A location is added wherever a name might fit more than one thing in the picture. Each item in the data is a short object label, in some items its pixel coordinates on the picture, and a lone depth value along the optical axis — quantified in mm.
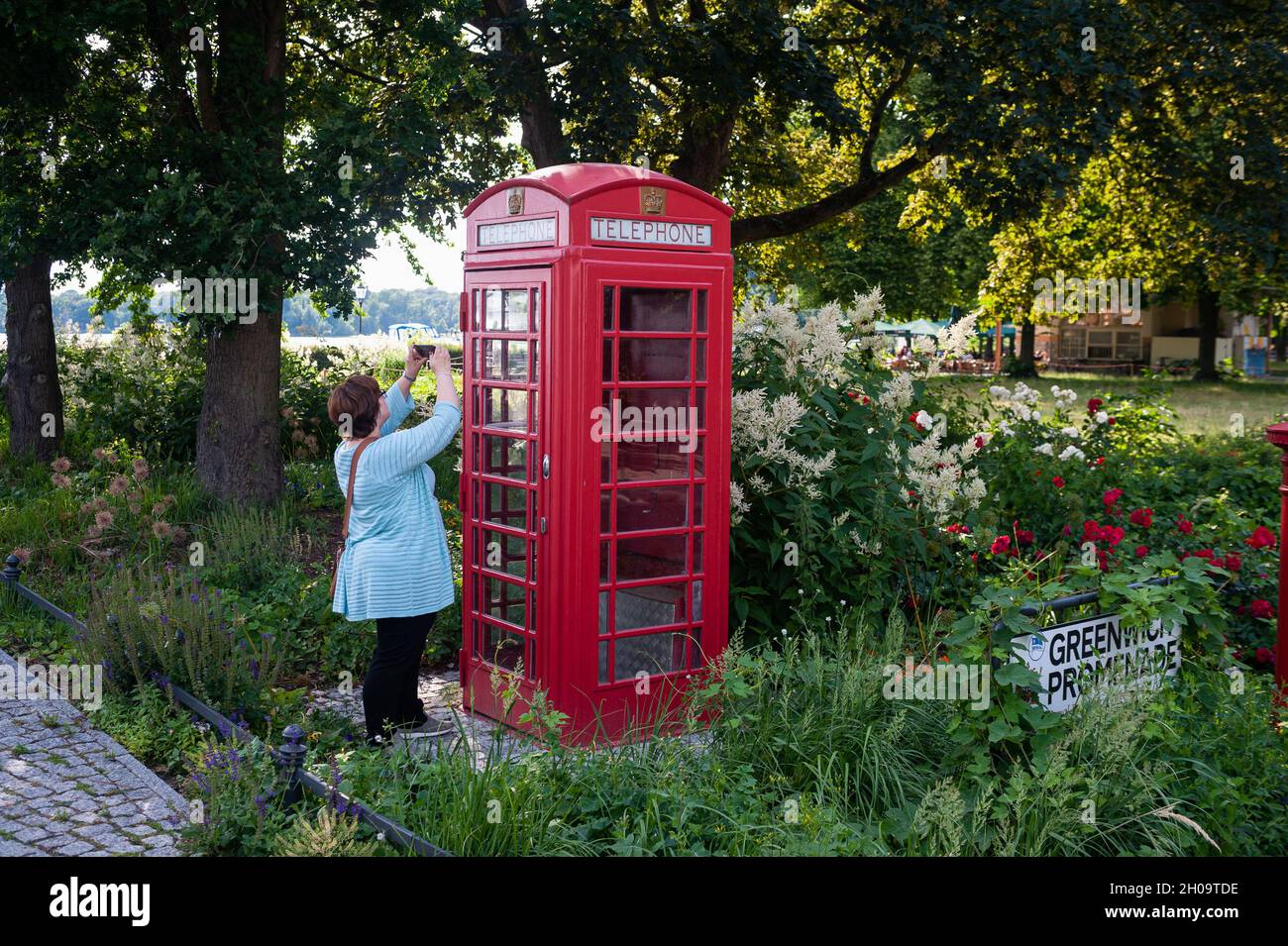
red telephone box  5906
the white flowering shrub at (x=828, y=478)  7027
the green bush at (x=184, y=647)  6348
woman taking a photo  5777
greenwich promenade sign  4973
